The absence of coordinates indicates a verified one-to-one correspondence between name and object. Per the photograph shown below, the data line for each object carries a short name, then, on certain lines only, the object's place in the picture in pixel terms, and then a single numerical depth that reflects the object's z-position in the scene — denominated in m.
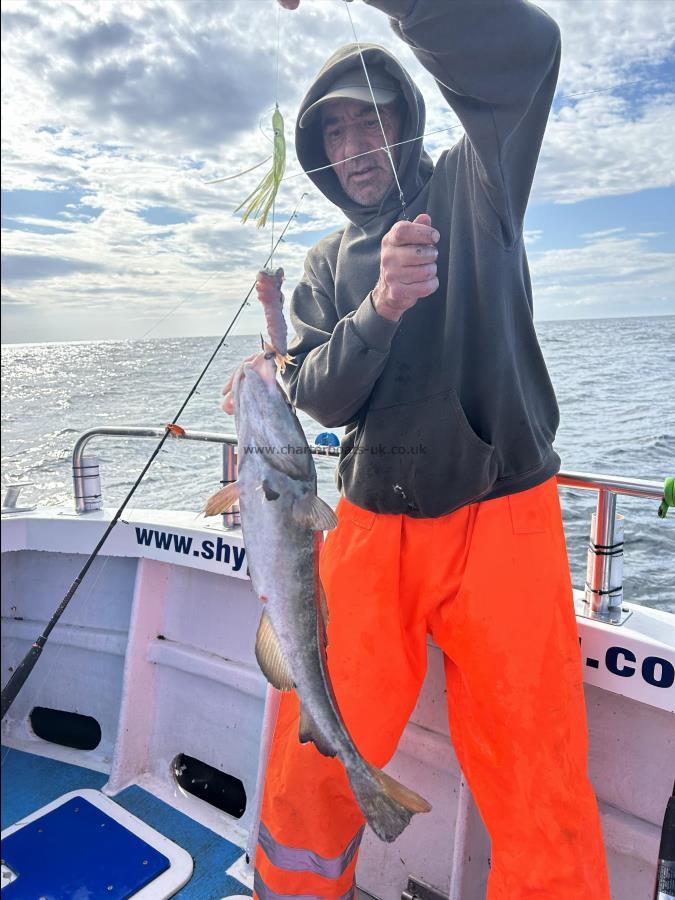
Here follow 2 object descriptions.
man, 1.88
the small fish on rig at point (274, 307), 1.44
